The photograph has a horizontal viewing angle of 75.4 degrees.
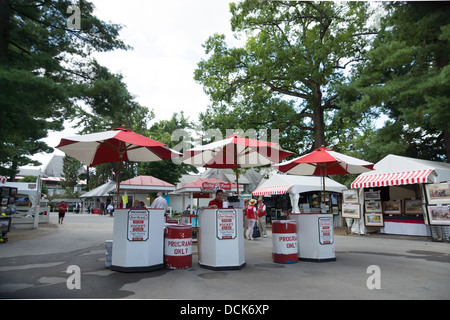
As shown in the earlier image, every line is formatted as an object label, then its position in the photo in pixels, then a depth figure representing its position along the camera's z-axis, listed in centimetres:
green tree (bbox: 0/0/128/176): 1045
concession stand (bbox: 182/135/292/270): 593
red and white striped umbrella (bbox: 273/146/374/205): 739
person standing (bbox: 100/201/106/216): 3925
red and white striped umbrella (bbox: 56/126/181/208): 583
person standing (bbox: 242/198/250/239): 1279
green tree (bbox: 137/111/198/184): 3228
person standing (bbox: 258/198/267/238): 1305
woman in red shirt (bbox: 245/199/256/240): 1210
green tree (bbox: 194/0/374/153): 1934
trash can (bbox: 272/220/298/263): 668
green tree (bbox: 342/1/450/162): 1062
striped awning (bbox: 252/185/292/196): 1698
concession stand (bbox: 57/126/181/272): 567
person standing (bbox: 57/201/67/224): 2028
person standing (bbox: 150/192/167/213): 1106
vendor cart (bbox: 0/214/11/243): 1035
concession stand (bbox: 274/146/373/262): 692
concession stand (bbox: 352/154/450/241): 1067
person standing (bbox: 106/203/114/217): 3383
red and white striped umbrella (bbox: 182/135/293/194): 657
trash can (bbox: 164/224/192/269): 602
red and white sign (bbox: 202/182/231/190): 1218
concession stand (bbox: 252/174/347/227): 1678
